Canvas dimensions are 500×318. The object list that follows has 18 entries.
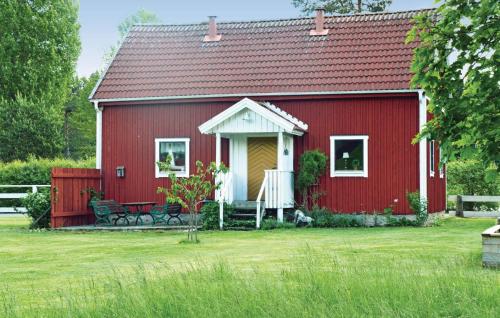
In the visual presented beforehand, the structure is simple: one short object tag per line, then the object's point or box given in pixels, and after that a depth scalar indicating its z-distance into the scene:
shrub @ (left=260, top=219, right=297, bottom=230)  24.22
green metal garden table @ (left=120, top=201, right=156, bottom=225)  26.11
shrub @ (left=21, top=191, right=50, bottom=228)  25.75
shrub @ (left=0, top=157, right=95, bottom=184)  35.97
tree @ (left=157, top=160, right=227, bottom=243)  20.53
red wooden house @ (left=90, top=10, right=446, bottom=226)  25.39
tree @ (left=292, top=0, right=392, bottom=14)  49.22
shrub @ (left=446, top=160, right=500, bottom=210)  33.31
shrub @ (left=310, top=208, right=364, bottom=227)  24.77
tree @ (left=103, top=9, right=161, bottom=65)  61.47
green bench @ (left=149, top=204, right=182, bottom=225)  25.52
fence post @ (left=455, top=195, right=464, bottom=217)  30.71
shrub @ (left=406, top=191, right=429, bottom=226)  24.71
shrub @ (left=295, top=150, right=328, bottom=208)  25.56
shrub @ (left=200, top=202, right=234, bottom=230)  24.71
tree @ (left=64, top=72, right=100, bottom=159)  67.12
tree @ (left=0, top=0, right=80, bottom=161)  52.50
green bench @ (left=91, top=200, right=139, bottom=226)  25.72
